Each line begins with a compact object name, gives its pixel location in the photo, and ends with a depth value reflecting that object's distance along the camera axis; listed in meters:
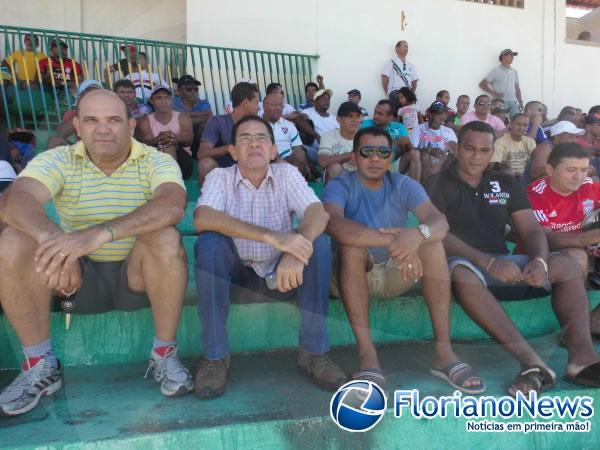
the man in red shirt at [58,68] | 5.75
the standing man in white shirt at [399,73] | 7.62
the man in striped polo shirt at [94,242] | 2.06
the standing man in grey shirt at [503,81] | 8.39
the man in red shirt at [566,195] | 3.14
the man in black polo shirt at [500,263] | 2.43
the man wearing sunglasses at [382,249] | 2.40
